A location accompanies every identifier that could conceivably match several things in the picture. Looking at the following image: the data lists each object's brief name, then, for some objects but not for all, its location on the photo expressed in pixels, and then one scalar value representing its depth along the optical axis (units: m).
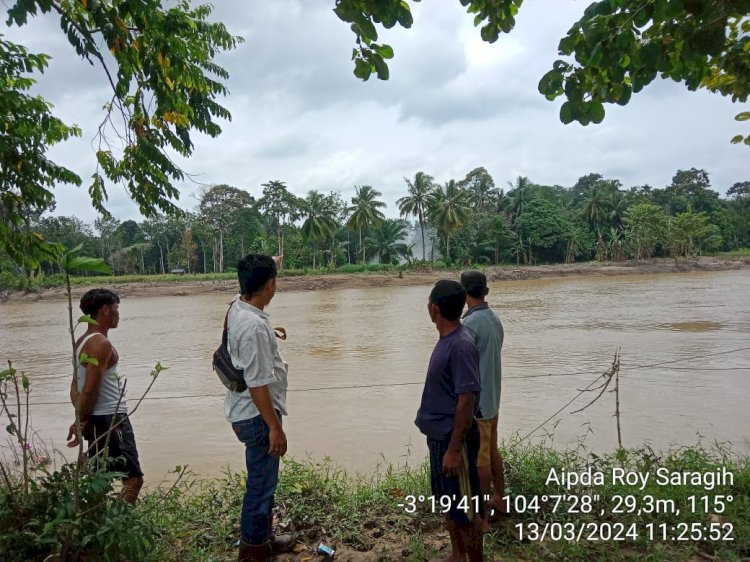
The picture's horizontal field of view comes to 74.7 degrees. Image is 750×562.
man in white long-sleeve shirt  2.37
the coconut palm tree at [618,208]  49.12
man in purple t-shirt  2.24
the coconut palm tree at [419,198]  44.56
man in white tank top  2.71
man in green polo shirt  2.91
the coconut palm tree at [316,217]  41.47
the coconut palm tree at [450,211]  42.19
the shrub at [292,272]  40.03
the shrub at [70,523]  1.88
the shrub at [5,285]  30.55
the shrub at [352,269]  41.81
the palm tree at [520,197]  48.47
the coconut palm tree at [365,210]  42.62
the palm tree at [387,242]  48.09
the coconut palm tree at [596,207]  48.19
